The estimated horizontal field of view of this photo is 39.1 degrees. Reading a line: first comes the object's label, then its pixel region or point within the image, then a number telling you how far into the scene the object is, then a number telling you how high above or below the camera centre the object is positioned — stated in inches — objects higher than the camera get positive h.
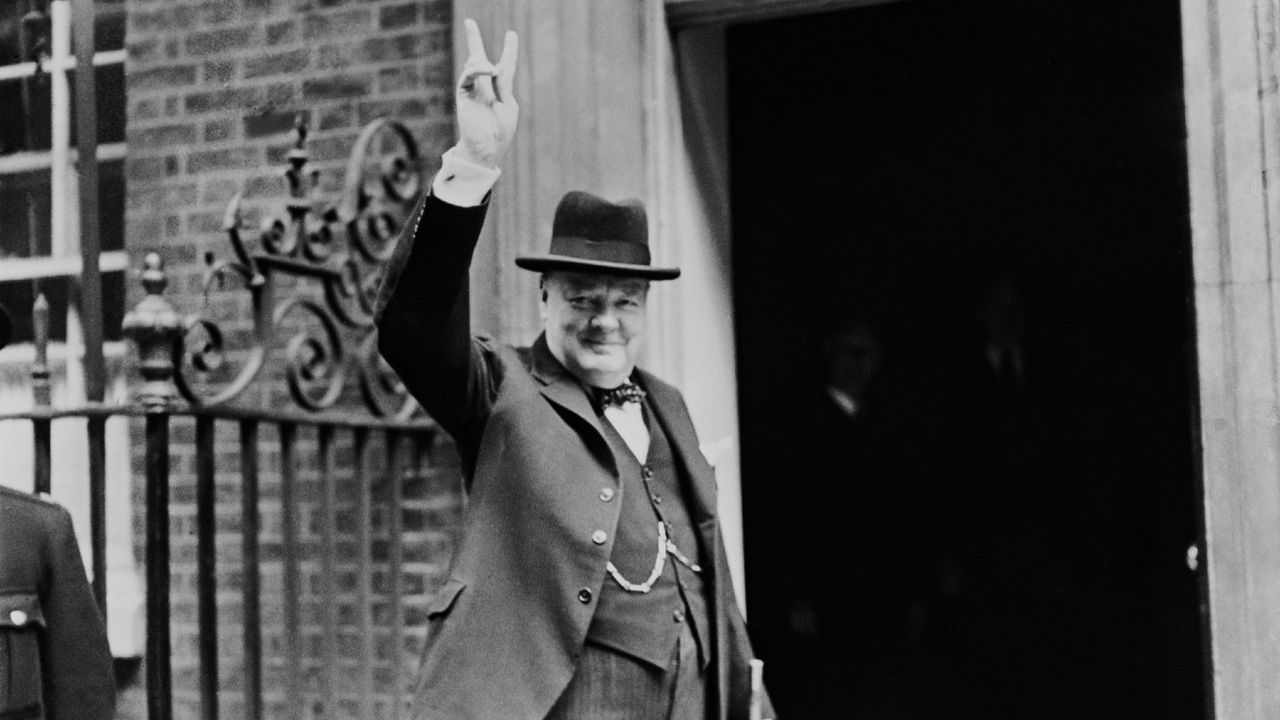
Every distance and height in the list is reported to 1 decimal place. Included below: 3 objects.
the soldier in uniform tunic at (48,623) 148.7 -17.3
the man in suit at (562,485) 133.9 -6.8
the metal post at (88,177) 177.6 +23.8
